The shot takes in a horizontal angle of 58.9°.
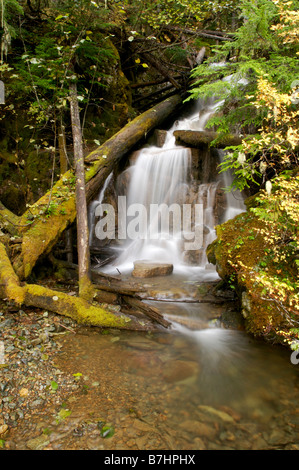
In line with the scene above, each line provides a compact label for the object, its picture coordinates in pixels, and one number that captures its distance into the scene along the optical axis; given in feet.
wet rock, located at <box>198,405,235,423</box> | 8.96
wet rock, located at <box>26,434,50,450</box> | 7.16
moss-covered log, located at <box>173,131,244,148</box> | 30.96
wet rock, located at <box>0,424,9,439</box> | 7.37
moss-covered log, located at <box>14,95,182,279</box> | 16.05
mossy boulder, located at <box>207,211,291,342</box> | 12.57
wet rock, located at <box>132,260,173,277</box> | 23.56
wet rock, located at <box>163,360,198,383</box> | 10.94
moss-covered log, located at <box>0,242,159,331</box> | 13.51
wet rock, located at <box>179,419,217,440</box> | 8.22
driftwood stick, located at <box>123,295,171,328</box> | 15.15
